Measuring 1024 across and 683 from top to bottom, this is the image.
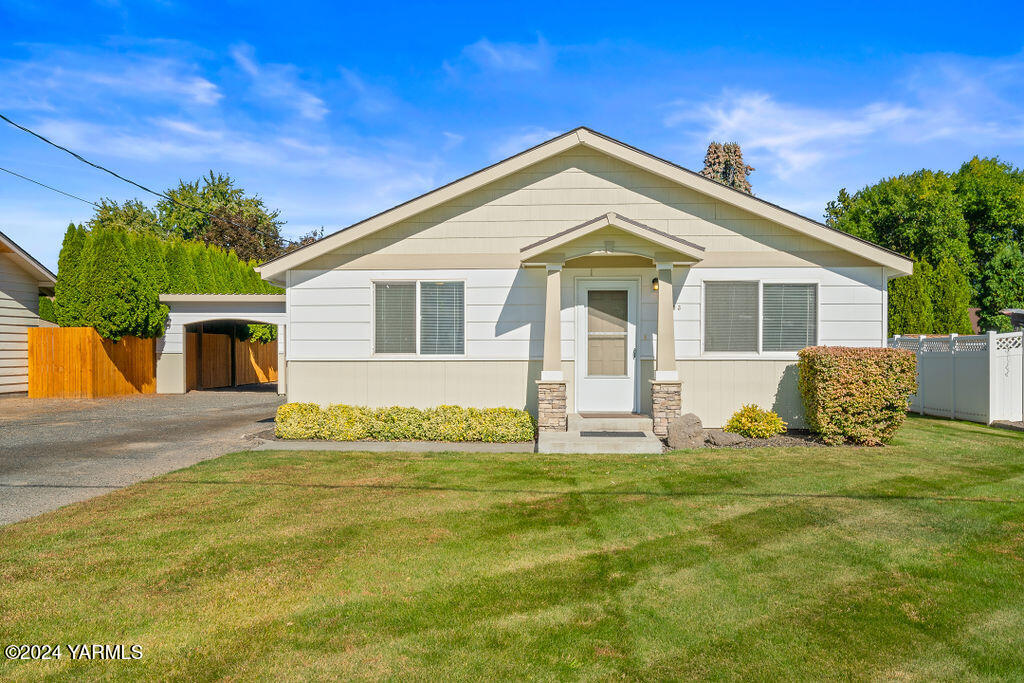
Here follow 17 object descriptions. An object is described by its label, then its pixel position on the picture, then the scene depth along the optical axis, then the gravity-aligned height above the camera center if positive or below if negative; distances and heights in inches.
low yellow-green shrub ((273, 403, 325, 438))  427.5 -55.2
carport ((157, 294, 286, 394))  815.1 +25.5
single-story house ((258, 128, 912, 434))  435.8 +36.1
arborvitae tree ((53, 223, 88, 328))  765.3 +74.7
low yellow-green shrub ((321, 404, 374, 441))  427.2 -55.7
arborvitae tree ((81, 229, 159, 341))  762.8 +69.4
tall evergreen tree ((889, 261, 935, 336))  918.4 +59.5
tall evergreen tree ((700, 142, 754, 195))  1862.7 +541.3
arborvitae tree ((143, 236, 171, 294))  833.2 +108.8
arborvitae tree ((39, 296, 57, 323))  850.1 +45.7
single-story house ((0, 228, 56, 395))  775.1 +44.1
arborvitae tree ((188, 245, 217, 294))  973.2 +116.5
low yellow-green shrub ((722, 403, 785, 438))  410.3 -52.0
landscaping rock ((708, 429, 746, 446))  391.2 -59.1
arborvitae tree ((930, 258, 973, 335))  933.8 +67.4
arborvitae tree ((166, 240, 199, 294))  898.7 +107.0
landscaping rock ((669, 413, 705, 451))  386.0 -54.8
